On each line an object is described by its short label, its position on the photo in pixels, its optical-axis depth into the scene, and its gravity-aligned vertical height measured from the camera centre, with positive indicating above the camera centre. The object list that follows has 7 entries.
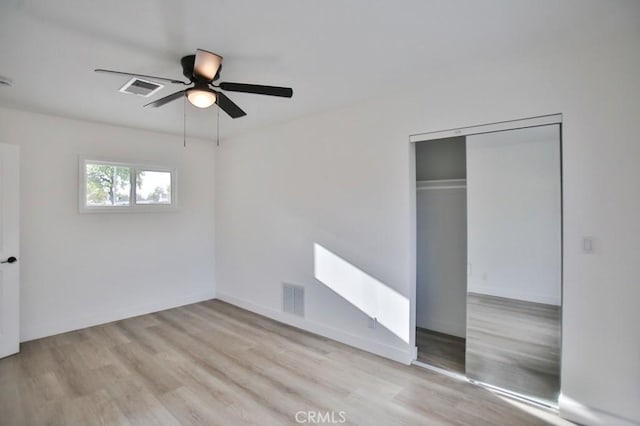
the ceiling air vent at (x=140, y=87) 2.81 +1.12
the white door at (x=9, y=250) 3.32 -0.39
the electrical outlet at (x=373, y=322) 3.36 -1.12
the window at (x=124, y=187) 4.19 +0.35
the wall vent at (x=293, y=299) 4.13 -1.11
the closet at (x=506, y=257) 2.54 -0.38
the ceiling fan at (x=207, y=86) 2.20 +0.89
